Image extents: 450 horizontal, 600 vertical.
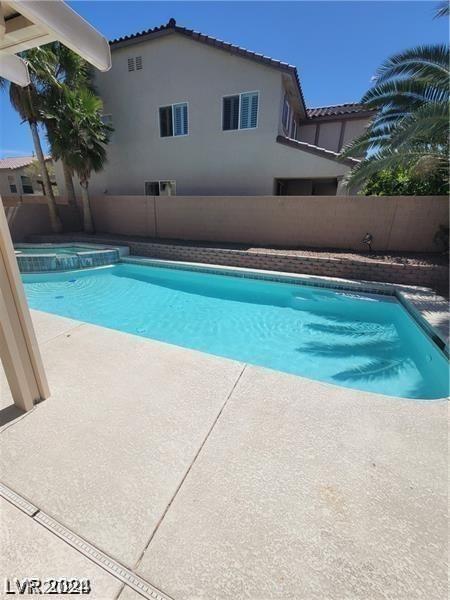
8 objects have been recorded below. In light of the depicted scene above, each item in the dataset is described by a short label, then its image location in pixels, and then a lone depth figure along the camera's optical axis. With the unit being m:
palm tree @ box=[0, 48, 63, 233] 10.39
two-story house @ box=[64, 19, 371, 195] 10.96
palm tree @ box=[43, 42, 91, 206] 11.08
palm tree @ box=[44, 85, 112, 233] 11.23
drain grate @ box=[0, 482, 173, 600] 1.30
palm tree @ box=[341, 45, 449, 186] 6.39
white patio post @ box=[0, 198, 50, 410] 2.02
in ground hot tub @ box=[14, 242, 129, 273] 9.16
